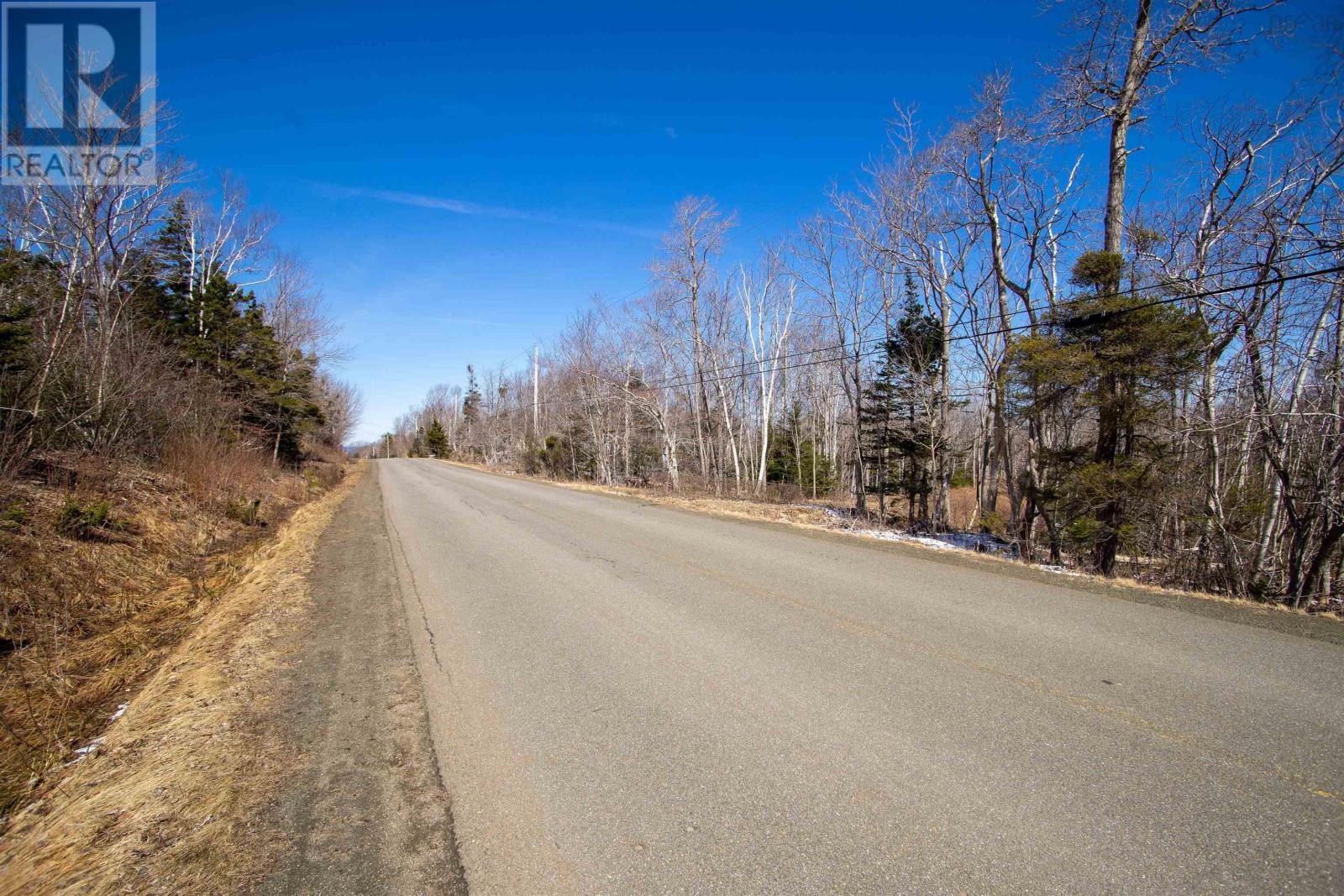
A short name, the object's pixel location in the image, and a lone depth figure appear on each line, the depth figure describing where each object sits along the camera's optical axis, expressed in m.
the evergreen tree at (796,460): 33.56
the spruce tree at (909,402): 17.91
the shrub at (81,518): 7.08
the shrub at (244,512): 11.77
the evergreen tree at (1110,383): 8.39
